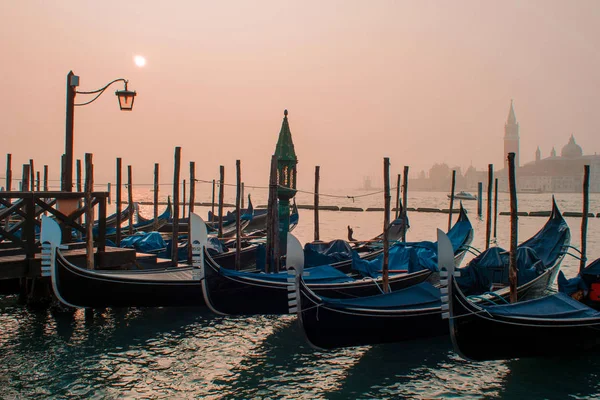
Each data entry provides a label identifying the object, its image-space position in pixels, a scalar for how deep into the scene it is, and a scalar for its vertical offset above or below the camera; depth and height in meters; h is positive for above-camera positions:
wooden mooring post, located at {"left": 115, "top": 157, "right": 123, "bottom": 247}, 11.58 -0.31
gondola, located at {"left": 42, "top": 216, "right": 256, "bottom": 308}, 7.00 -1.29
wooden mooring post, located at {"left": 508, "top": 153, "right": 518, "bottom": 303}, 6.97 -0.68
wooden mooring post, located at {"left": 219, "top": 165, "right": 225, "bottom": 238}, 14.26 +0.02
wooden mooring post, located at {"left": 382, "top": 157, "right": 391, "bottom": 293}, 8.24 -0.38
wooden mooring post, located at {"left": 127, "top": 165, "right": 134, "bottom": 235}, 15.73 +0.09
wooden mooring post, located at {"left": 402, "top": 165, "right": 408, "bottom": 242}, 13.23 -0.14
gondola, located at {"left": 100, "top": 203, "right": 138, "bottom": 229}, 17.20 -0.88
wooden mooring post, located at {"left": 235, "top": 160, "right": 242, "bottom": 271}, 10.80 -0.47
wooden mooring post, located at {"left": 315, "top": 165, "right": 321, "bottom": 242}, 13.46 +0.16
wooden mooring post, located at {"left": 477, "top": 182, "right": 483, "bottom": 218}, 30.38 +0.38
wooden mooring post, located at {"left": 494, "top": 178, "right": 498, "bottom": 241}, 20.10 +0.00
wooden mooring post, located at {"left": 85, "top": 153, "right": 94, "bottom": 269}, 7.49 -0.48
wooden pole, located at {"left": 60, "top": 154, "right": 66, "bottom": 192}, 15.47 +0.75
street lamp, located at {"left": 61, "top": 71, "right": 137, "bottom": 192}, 8.05 +1.27
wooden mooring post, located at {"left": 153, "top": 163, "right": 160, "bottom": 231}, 16.23 +0.11
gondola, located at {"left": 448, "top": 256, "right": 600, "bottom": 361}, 5.54 -1.34
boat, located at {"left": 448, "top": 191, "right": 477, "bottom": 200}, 71.50 +0.41
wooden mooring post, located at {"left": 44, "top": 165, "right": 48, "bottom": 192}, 18.88 +0.41
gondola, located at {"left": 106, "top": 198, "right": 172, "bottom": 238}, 16.28 -1.07
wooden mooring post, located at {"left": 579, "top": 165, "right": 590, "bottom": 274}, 9.93 -0.16
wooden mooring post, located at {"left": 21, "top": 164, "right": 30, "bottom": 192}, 14.98 +0.28
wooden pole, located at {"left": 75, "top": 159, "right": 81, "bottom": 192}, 17.39 +0.59
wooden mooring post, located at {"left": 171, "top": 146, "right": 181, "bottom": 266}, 10.13 -0.22
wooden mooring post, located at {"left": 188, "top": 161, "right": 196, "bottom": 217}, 13.08 +0.37
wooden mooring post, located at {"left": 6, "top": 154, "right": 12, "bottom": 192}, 16.19 +0.46
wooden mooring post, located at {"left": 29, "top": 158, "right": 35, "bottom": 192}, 15.84 +0.63
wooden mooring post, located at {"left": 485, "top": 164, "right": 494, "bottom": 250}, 14.96 +0.41
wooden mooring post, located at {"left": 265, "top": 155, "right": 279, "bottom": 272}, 9.50 -0.55
